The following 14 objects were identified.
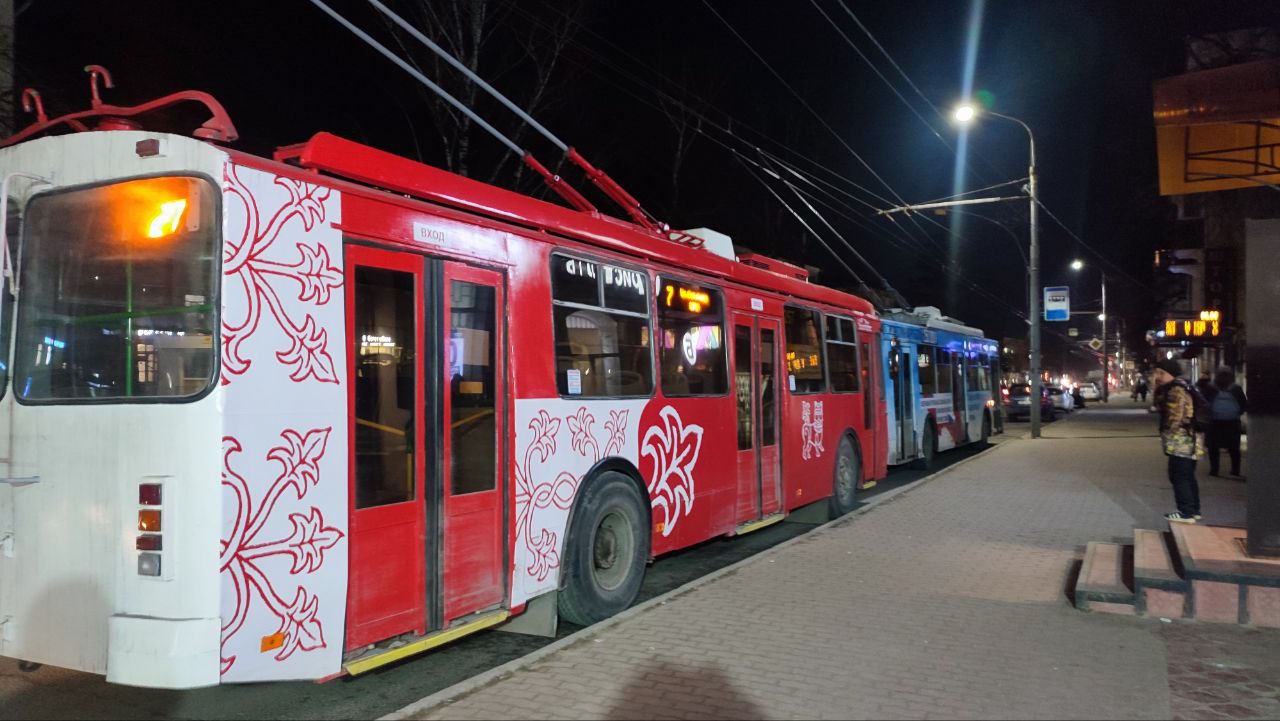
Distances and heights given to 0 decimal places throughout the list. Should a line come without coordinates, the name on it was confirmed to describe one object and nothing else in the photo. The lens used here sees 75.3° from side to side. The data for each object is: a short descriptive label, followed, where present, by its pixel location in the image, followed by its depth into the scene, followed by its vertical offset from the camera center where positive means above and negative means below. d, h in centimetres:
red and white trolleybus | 391 -6
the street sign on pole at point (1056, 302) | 2780 +264
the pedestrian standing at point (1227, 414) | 1418 -64
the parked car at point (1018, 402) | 3816 -95
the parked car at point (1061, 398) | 4294 -95
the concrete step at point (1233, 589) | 598 -155
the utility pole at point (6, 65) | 955 +390
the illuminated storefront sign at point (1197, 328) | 2211 +133
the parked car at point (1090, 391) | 6873 -99
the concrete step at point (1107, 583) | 643 -166
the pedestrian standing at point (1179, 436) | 873 -62
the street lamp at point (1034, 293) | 2295 +254
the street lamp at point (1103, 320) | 3766 +347
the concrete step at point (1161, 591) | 625 -161
